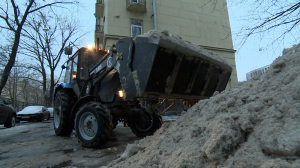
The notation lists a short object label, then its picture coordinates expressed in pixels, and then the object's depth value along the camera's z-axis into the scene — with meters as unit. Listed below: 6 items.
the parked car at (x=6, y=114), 8.45
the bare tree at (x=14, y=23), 10.23
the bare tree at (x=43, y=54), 21.08
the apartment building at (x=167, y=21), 13.32
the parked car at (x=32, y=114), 12.94
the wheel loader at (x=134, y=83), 3.12
